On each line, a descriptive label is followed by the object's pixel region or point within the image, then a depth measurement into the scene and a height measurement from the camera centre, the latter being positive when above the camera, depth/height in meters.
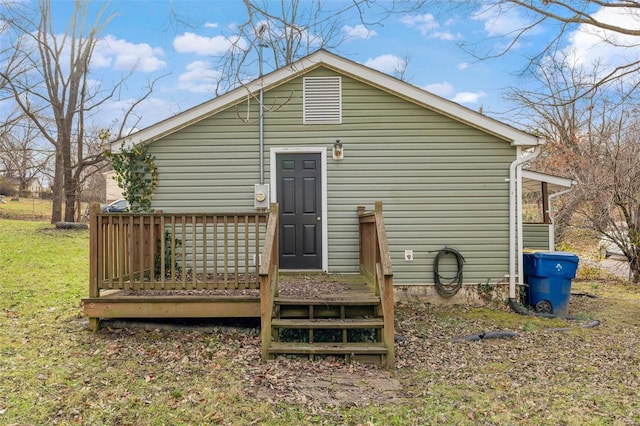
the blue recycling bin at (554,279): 6.88 -0.98
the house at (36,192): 31.58 +2.05
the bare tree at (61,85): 16.73 +5.62
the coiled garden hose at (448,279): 6.98 -0.98
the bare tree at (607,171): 9.83 +1.21
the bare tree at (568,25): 6.45 +3.10
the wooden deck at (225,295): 4.70 -0.92
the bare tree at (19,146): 18.02 +3.31
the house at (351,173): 6.95 +0.75
